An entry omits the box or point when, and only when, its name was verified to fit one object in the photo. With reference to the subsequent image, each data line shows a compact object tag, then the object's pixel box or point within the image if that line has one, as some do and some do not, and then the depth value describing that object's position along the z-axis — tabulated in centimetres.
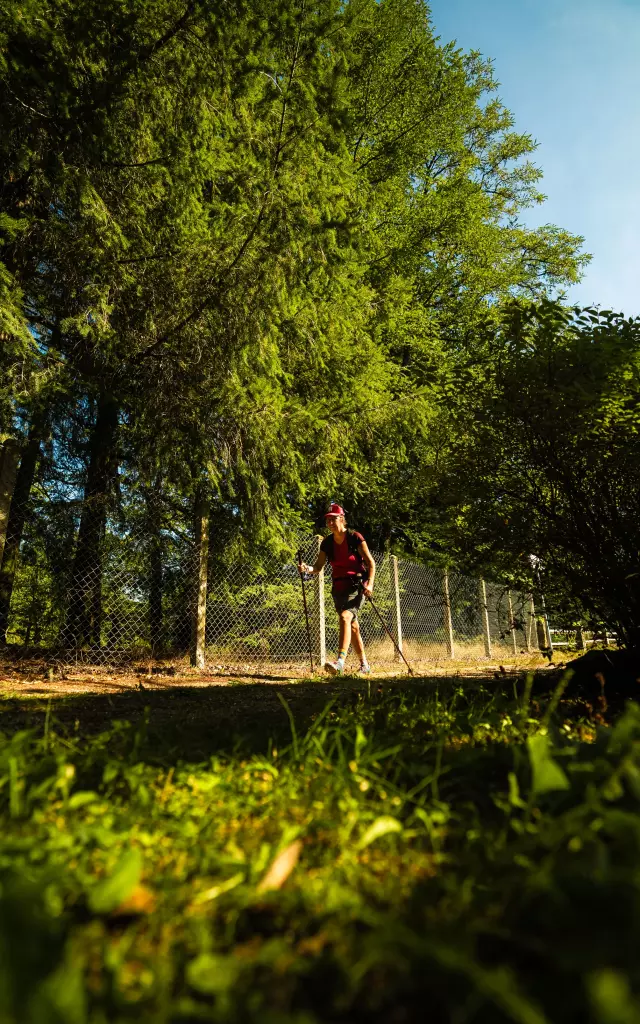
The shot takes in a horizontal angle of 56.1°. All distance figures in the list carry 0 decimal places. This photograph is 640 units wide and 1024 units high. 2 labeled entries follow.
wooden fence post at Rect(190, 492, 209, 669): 782
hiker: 743
